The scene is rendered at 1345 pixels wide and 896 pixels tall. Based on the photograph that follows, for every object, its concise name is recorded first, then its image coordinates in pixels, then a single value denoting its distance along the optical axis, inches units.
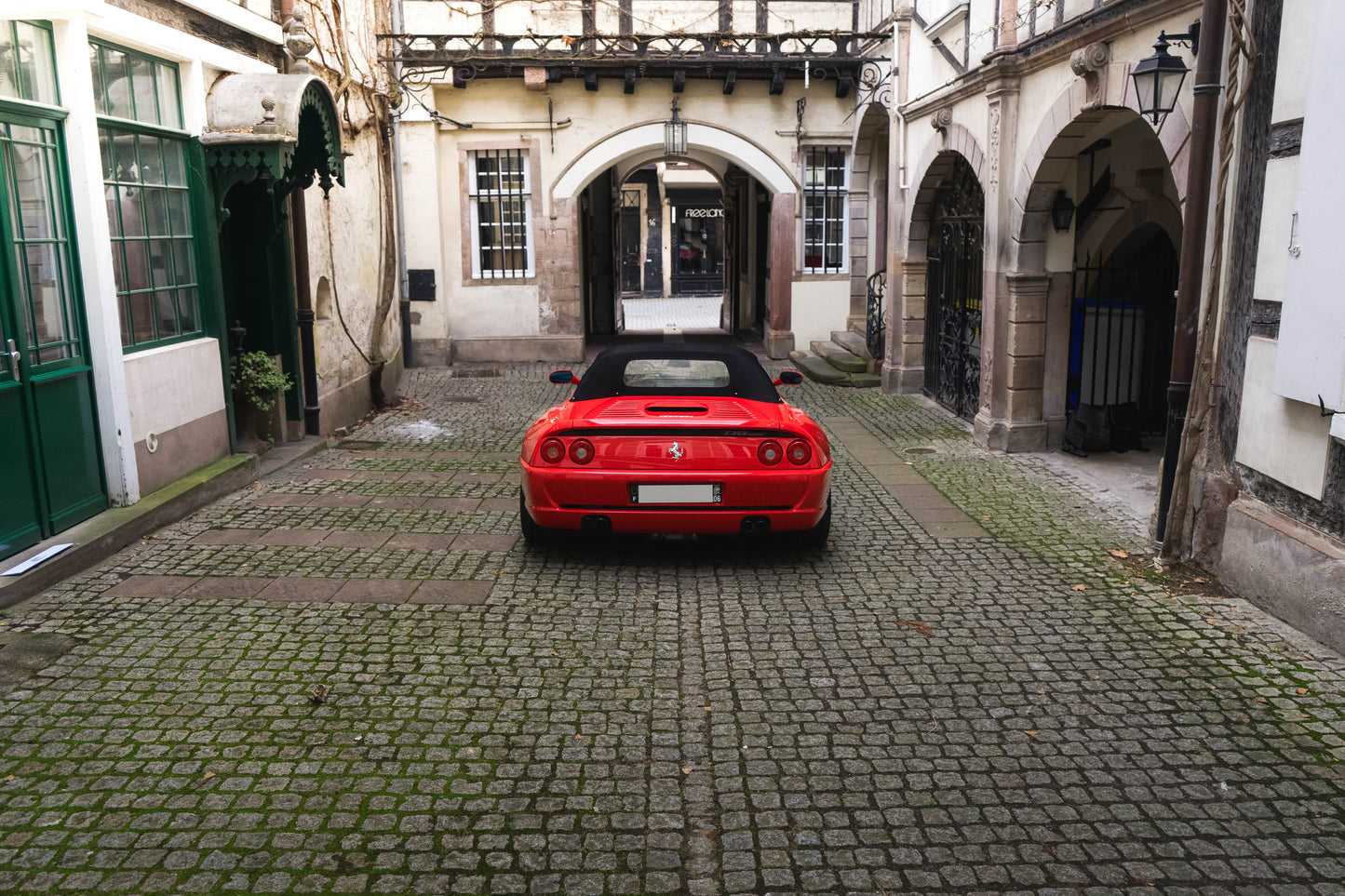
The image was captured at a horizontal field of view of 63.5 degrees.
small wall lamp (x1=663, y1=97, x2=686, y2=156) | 703.7
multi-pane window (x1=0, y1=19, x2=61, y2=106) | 251.0
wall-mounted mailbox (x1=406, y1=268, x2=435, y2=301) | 698.8
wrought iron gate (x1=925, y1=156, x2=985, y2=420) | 483.8
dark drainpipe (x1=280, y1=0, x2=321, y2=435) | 418.3
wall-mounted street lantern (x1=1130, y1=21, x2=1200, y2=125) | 283.0
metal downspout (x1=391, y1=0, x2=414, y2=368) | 669.3
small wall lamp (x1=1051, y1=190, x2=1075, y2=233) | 404.2
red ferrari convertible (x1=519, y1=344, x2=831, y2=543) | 249.3
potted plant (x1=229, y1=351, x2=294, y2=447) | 377.7
